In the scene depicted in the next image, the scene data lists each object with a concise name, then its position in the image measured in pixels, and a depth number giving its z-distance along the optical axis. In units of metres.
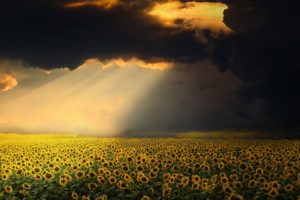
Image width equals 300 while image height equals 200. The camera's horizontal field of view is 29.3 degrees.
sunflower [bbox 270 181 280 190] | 17.11
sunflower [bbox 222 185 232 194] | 16.93
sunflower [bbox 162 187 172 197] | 17.37
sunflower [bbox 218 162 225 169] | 22.69
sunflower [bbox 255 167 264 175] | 20.23
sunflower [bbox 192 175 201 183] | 17.97
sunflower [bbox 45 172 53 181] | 22.28
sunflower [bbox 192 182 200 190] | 17.38
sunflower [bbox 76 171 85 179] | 21.30
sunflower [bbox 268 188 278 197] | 16.56
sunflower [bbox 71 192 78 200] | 18.97
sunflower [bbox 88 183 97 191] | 19.64
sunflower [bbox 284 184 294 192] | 17.12
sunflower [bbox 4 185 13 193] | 21.38
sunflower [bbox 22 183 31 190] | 21.19
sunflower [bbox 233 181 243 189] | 18.00
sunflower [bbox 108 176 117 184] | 19.36
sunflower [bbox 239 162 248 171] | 21.88
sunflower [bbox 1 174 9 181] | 23.09
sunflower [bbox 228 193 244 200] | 15.89
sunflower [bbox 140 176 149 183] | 19.03
